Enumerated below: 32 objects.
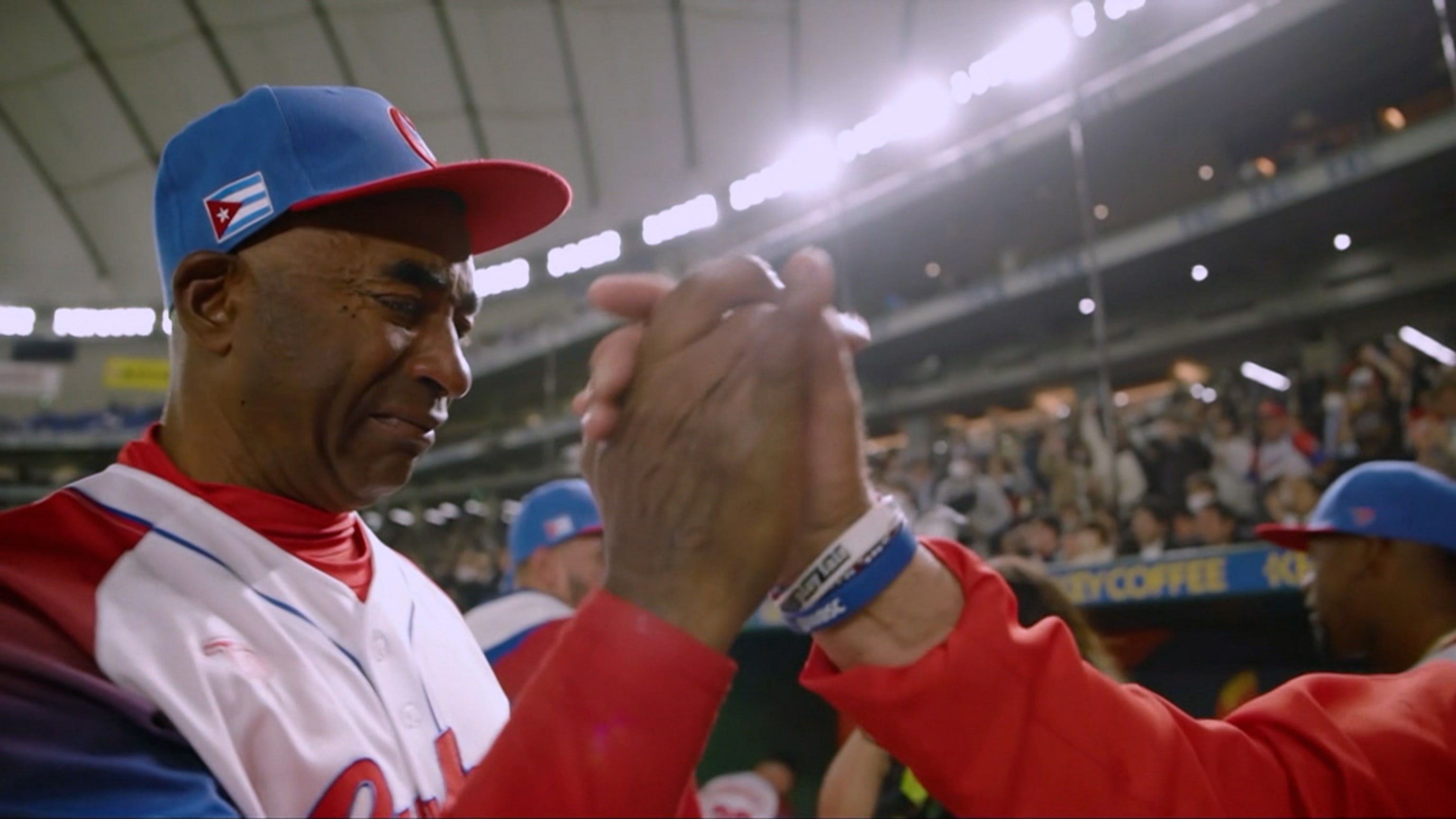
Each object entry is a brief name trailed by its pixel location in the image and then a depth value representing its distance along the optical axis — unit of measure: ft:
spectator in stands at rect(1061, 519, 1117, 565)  18.51
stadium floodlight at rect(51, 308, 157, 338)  76.02
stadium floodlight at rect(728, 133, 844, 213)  41.60
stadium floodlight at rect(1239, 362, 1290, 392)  34.27
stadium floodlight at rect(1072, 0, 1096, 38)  28.53
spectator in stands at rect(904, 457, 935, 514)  28.63
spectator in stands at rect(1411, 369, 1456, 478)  17.75
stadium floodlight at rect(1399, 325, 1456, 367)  30.63
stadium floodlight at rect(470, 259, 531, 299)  63.93
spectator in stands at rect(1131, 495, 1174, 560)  18.43
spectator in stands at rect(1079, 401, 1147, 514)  22.09
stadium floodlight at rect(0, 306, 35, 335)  72.54
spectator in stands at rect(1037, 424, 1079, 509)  25.80
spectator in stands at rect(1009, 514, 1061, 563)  20.13
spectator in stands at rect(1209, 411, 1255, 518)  21.06
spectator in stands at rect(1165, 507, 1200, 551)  18.21
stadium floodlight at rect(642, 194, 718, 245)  50.85
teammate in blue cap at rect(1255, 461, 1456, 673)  7.88
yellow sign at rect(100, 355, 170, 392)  56.65
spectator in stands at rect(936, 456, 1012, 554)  24.29
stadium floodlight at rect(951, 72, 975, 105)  39.09
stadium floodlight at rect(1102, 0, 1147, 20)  32.09
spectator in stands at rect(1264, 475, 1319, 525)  18.19
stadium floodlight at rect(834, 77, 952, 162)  39.93
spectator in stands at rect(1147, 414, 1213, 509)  22.27
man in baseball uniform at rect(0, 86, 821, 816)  1.97
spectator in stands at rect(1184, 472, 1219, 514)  18.97
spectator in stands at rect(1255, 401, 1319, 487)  21.36
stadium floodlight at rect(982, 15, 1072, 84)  28.07
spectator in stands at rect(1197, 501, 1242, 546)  17.81
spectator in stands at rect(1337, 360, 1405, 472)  20.39
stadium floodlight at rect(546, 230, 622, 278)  57.11
